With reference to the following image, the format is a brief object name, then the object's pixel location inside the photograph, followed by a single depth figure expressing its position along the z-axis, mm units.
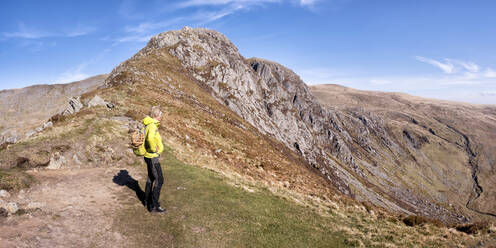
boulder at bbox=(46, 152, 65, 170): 15481
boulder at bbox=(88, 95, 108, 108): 28144
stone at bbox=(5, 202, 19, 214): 9602
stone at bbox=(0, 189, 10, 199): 10792
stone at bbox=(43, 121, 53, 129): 20938
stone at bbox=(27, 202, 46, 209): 10367
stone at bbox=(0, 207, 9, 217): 9289
